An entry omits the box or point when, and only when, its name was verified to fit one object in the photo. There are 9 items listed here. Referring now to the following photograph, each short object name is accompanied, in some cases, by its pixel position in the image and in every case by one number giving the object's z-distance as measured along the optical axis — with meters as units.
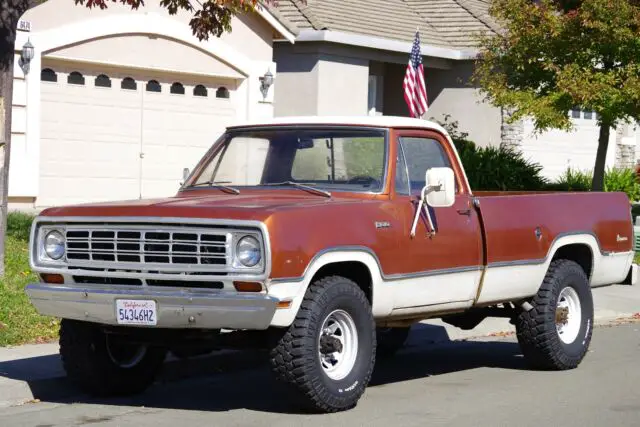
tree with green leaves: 21.03
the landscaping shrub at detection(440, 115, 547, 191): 24.98
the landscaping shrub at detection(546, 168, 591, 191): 27.65
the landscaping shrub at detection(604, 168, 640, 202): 30.16
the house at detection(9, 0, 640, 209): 19.69
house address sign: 18.95
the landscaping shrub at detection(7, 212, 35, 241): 16.31
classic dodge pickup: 8.27
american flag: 20.25
